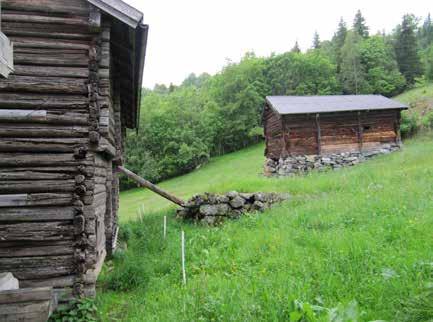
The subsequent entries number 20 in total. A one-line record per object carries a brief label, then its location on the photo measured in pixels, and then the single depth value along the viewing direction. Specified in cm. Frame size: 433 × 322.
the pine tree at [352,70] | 5412
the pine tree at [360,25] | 7244
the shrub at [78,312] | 510
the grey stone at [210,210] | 1148
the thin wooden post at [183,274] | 604
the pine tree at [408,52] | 5412
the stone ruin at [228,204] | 1143
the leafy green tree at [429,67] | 4845
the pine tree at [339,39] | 6323
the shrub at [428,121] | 2931
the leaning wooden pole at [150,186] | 1158
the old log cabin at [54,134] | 546
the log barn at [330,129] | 2342
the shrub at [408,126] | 3041
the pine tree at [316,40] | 7862
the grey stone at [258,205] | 1142
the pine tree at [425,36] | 7481
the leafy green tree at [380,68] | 5391
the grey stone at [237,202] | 1159
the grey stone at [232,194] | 1177
